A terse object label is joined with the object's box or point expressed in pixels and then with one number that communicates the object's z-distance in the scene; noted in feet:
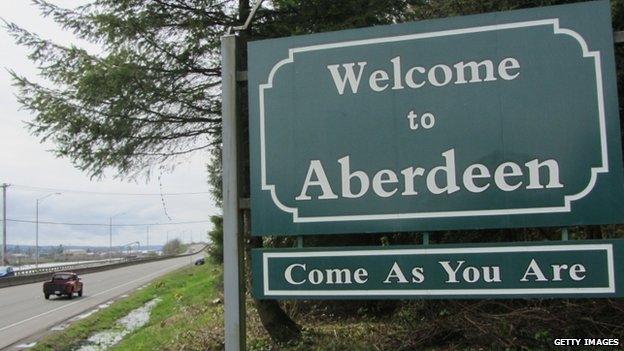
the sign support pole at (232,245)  14.55
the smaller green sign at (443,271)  12.42
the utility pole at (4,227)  175.66
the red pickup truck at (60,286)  99.40
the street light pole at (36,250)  200.16
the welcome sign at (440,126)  12.69
